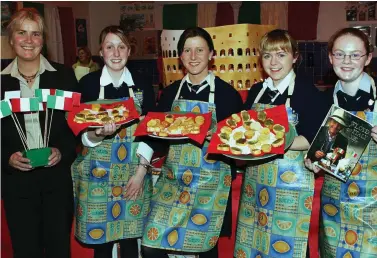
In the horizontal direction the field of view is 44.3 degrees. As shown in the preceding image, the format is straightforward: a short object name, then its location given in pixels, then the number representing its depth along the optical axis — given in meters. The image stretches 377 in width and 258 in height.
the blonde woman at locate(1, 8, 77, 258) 2.31
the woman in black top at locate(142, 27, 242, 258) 2.32
